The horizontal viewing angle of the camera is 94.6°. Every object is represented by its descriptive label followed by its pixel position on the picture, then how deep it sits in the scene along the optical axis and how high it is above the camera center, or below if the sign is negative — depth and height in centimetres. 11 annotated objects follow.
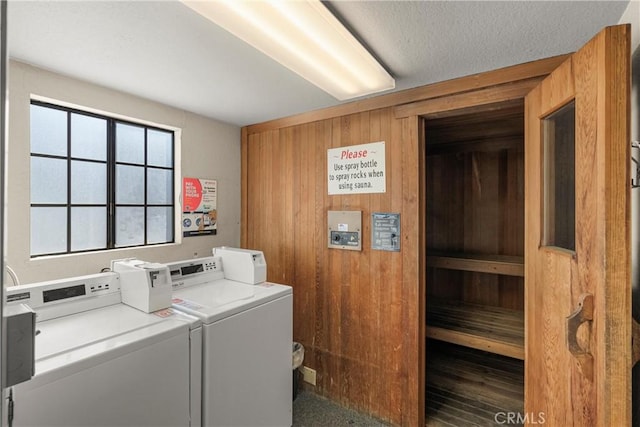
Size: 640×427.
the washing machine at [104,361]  98 -55
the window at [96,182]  178 +23
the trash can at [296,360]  222 -110
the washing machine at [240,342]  145 -69
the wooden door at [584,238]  86 -8
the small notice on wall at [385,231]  204 -11
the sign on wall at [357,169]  211 +35
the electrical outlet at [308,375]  241 -132
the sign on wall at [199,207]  243 +7
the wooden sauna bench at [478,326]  202 -88
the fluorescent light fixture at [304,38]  106 +76
